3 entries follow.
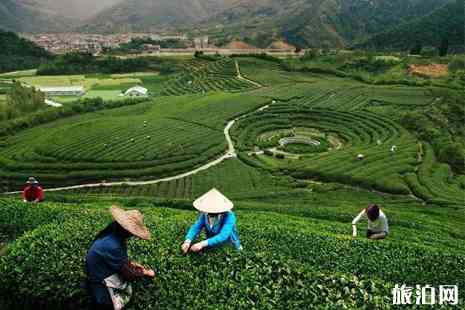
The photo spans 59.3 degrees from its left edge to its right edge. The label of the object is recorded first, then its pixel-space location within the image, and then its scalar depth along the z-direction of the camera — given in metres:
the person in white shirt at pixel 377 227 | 14.16
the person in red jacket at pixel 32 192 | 20.56
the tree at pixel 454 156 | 48.03
